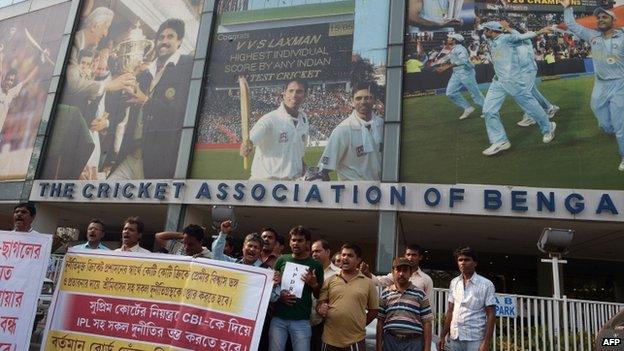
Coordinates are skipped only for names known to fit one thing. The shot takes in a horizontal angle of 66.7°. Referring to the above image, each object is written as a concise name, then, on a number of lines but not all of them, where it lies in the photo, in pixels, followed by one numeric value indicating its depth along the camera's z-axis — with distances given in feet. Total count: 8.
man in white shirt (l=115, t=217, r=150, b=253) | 15.88
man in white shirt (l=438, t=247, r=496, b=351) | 15.67
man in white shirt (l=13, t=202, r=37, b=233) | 16.08
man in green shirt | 13.44
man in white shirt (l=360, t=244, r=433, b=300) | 16.20
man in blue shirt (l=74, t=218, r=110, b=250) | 16.56
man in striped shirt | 13.89
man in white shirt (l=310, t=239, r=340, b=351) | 14.19
